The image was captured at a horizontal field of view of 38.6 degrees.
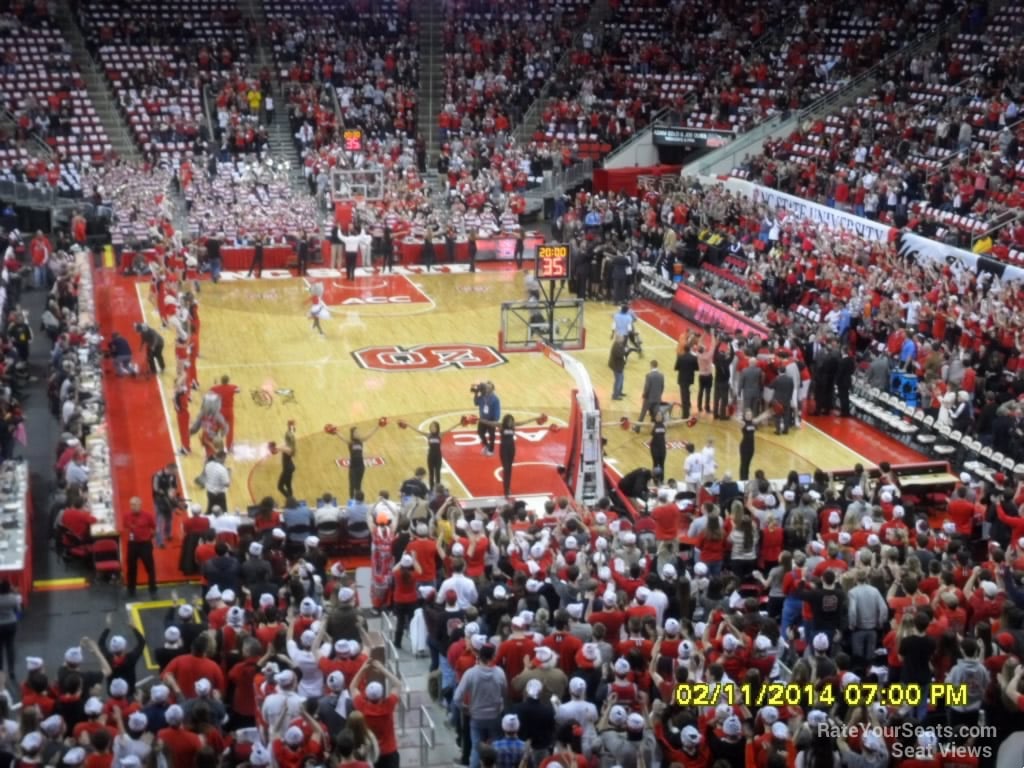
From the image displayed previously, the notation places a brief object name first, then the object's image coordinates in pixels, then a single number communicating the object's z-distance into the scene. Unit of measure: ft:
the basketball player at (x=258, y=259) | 120.78
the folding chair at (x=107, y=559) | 61.57
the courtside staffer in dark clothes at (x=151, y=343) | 89.56
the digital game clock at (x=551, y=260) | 92.79
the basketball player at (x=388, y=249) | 124.57
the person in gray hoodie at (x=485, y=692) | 41.01
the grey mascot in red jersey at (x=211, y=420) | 72.28
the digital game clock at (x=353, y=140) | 147.95
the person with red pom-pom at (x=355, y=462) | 68.23
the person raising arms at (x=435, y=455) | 69.92
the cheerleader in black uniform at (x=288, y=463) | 68.90
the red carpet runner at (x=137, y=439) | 66.80
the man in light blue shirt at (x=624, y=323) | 88.02
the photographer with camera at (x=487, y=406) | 75.00
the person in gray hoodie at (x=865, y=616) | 47.52
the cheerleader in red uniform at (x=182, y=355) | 78.02
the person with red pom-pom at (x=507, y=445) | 69.26
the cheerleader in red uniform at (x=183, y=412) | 75.66
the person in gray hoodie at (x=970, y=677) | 41.96
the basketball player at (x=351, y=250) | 121.19
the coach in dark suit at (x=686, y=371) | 83.15
